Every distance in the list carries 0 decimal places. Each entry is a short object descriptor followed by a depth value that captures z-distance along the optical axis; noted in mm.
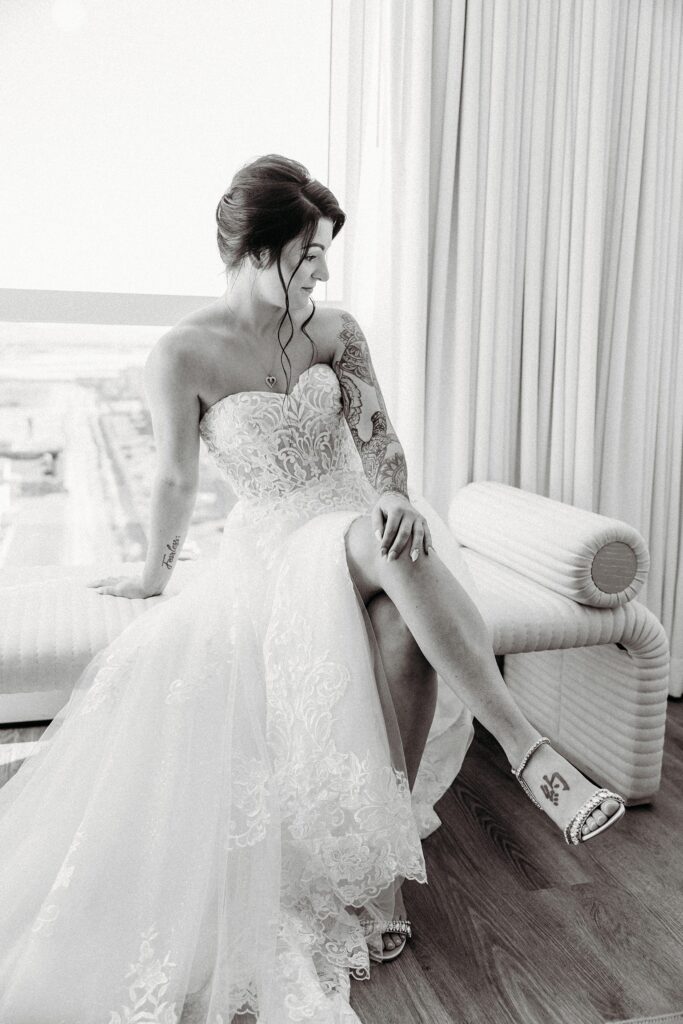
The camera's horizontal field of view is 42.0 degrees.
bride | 1356
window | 2396
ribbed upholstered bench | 1848
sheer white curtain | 2533
